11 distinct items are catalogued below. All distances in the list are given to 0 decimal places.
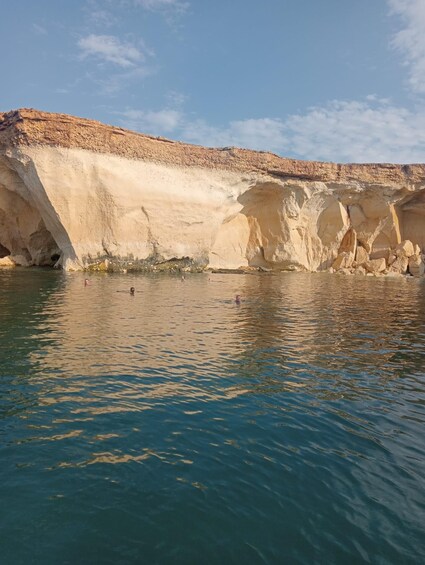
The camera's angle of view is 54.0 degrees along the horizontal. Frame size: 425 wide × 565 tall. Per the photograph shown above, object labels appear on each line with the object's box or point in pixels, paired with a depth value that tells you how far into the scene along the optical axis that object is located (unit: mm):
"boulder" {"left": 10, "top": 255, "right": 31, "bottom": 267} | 42975
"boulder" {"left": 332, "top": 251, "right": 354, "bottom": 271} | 49469
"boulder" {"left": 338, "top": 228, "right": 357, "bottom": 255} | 49750
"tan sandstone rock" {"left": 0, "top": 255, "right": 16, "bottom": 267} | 41169
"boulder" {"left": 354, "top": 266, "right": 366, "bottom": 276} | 48781
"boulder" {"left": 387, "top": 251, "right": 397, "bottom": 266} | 49750
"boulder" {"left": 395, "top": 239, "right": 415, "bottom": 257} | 48844
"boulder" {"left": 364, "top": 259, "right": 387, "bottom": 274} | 48406
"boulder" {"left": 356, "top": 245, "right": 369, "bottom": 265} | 50406
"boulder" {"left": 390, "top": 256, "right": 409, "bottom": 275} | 49125
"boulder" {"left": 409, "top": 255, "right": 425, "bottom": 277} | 48500
